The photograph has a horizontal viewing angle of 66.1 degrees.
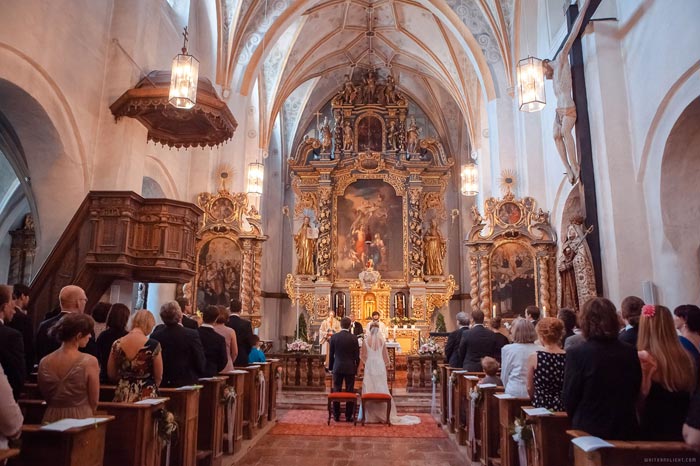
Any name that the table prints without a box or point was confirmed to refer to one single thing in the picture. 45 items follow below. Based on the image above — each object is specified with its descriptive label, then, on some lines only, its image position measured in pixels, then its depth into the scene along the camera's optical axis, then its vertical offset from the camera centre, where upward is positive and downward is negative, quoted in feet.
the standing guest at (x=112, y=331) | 13.75 +0.09
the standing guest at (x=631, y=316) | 13.96 +0.54
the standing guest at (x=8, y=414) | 8.79 -1.30
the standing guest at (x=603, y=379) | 9.64 -0.76
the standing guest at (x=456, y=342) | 24.78 -0.28
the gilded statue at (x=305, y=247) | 63.36 +10.41
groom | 26.73 -1.21
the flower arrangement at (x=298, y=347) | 39.14 -0.85
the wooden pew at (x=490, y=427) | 17.37 -2.93
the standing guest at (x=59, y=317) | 14.52 +0.31
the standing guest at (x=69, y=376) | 10.82 -0.83
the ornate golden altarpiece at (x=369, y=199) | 61.21 +16.40
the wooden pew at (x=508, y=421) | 14.39 -2.29
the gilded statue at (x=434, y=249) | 63.16 +10.14
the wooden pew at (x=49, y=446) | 9.80 -2.03
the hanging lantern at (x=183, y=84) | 25.08 +11.56
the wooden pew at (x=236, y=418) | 19.03 -2.98
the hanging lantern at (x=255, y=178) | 48.32 +13.92
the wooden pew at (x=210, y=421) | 17.15 -2.77
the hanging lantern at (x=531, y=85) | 30.76 +14.23
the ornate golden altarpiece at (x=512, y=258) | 40.98 +6.16
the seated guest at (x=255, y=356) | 26.71 -1.03
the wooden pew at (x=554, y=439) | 11.96 -2.25
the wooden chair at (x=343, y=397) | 25.35 -2.86
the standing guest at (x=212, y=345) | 17.99 -0.34
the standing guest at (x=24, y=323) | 14.93 +0.30
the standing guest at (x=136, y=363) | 13.05 -0.69
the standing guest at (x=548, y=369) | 13.00 -0.78
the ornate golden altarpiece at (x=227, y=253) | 45.27 +6.93
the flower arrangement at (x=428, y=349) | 39.01 -0.96
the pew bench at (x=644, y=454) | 8.76 -1.89
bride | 27.45 -1.52
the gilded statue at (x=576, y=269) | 28.84 +3.82
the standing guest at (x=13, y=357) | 10.79 -0.46
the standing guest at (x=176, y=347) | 14.87 -0.34
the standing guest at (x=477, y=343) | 22.16 -0.30
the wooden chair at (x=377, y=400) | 25.46 -3.02
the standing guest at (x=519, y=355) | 14.92 -0.53
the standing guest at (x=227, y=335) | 20.08 +0.00
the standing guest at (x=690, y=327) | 11.73 +0.22
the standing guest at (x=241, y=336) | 23.44 -0.05
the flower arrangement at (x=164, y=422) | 13.15 -2.11
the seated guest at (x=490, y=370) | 18.46 -1.16
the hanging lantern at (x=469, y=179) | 52.47 +15.12
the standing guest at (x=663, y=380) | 9.68 -0.77
